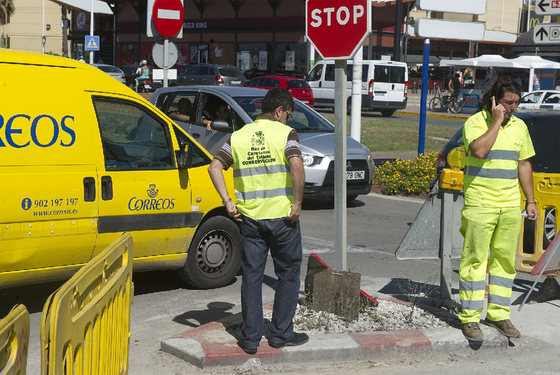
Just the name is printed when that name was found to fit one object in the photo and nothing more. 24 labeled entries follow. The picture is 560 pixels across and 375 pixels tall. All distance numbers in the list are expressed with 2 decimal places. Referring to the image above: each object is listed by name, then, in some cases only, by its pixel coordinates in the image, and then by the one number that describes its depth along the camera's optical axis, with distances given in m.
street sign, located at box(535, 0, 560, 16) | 11.66
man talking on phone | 5.98
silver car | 12.27
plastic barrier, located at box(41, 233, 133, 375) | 3.07
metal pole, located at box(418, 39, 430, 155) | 15.30
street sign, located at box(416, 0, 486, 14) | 11.69
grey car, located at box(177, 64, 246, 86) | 38.25
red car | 33.16
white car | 30.11
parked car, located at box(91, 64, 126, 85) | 42.94
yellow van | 6.19
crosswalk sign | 38.31
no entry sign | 14.02
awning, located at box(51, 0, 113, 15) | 51.91
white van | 33.88
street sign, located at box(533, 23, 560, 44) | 11.96
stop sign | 6.29
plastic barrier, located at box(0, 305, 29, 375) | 2.57
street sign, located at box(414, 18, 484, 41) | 12.20
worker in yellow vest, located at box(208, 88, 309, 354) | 5.56
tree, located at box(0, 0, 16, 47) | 74.44
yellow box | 6.61
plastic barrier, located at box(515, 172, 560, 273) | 7.71
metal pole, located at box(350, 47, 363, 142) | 15.57
